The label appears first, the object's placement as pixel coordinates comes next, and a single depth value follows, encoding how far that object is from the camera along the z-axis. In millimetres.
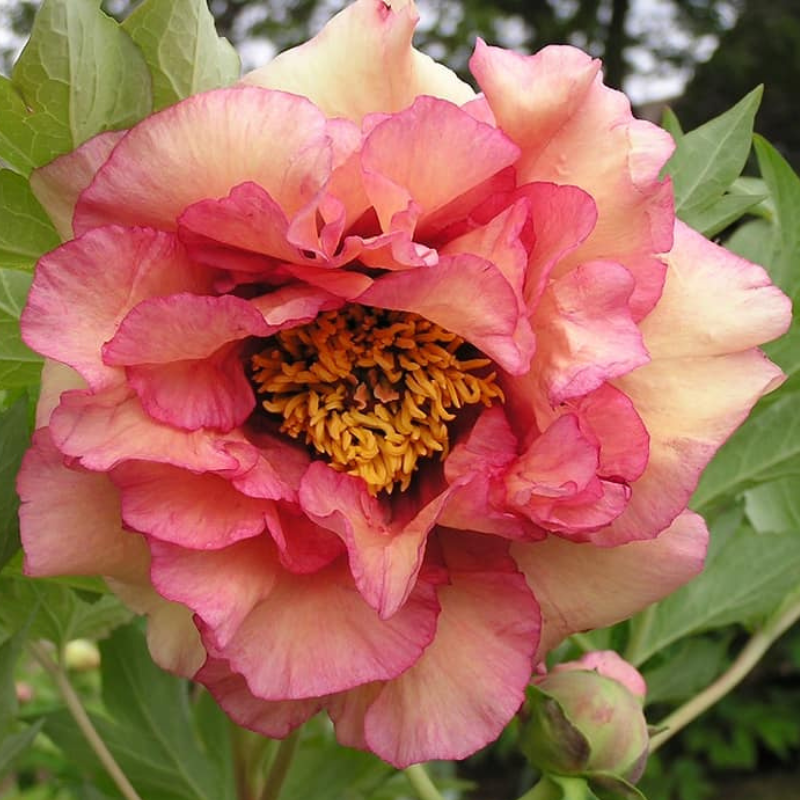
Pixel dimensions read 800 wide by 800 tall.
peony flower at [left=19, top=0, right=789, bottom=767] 436
